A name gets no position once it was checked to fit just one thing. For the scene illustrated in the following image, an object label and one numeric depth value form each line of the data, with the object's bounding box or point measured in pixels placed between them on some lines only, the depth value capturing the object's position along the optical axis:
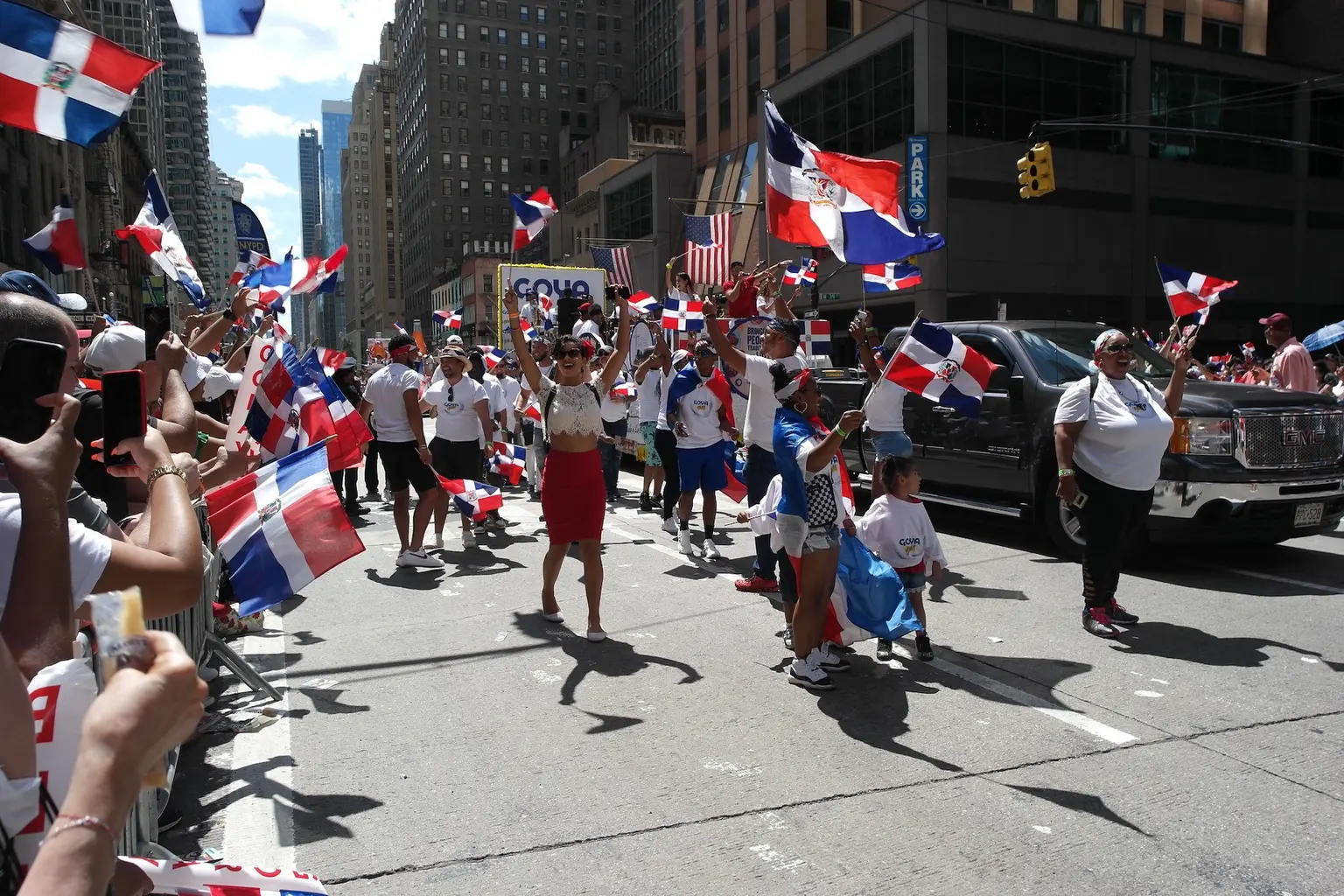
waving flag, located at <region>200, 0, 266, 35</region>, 4.05
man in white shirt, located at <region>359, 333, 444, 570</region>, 8.71
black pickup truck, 7.39
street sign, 30.52
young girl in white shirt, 5.77
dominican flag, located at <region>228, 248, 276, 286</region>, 10.08
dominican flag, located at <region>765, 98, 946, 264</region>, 7.43
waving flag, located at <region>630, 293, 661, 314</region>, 14.14
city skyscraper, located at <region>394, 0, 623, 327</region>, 114.44
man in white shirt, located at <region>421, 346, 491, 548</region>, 9.59
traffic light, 17.70
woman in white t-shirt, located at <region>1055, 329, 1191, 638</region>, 6.09
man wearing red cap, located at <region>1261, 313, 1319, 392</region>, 10.32
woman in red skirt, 6.31
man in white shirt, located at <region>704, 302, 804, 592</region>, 5.81
